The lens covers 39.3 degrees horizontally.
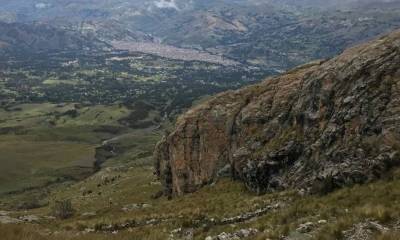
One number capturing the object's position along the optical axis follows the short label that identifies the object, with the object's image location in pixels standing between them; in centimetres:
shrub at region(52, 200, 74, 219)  5537
